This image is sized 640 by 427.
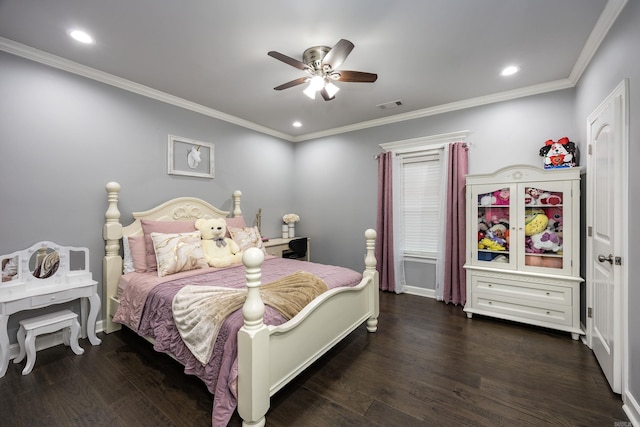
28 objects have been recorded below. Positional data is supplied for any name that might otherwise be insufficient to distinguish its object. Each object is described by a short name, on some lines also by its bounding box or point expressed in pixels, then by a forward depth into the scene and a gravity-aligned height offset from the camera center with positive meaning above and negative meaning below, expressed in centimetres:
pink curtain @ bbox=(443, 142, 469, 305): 351 -13
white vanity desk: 205 -60
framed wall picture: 341 +75
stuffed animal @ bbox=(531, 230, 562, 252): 276 -26
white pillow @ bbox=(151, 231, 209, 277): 263 -39
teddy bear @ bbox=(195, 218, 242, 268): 300 -35
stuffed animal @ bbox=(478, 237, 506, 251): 307 -33
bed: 151 -76
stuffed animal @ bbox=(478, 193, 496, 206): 312 +19
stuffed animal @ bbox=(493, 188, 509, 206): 303 +22
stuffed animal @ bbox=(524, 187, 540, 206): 287 +21
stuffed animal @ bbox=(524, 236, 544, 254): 287 -34
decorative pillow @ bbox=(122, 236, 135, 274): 281 -48
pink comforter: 157 -76
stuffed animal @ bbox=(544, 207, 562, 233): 277 -2
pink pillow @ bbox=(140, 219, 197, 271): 279 -17
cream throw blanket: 172 -63
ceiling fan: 217 +121
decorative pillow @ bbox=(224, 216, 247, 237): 372 -11
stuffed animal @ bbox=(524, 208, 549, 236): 284 -6
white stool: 210 -95
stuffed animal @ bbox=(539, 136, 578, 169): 281 +65
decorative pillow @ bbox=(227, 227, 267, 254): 342 -30
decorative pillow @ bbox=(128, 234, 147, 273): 278 -41
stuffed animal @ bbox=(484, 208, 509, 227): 308 -1
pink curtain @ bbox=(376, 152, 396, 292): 409 -17
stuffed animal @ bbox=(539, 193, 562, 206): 275 +17
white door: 179 -9
